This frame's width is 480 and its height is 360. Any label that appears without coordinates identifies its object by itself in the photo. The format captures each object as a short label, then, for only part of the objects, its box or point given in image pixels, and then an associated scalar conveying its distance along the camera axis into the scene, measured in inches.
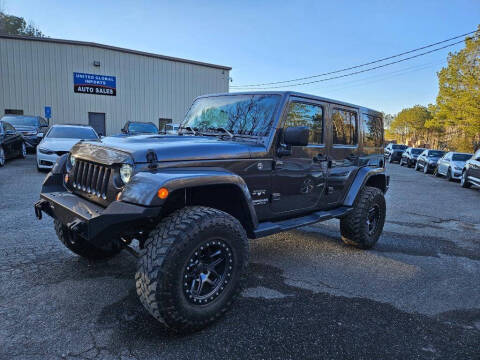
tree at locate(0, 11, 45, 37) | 1621.6
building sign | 879.1
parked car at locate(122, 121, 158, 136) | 571.9
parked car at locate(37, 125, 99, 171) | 374.3
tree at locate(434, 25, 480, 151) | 994.7
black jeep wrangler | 91.2
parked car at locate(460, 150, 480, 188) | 441.7
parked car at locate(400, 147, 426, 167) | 904.8
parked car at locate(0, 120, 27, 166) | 430.3
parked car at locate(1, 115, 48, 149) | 560.4
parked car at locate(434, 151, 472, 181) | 561.0
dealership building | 833.5
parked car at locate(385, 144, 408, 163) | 1056.8
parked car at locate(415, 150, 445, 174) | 717.3
